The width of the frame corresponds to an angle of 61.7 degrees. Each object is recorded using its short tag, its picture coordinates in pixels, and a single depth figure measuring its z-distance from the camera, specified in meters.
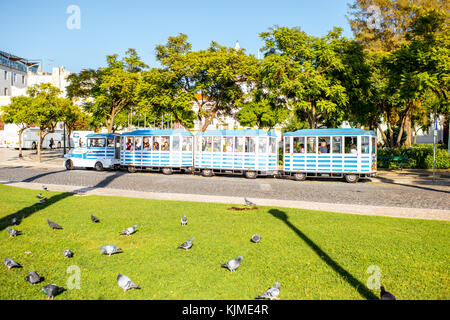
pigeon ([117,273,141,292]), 4.72
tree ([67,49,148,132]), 28.72
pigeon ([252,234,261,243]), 7.07
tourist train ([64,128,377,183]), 20.34
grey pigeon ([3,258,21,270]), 5.51
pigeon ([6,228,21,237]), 7.36
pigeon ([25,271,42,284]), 4.95
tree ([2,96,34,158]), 30.22
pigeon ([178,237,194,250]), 6.55
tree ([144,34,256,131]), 25.75
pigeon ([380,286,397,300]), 4.37
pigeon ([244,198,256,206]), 11.52
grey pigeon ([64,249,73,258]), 6.10
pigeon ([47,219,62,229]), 7.94
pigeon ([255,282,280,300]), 4.50
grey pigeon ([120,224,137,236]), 7.52
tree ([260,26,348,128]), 23.33
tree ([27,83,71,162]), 29.47
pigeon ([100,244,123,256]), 6.26
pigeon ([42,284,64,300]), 4.50
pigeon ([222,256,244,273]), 5.44
